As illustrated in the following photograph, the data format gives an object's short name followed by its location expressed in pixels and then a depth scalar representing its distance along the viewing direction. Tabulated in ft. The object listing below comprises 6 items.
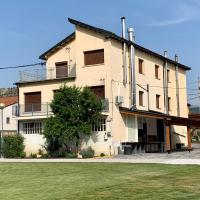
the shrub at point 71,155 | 112.43
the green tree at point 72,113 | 111.14
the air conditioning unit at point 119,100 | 121.39
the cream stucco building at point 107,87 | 121.80
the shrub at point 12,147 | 120.57
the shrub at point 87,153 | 109.65
